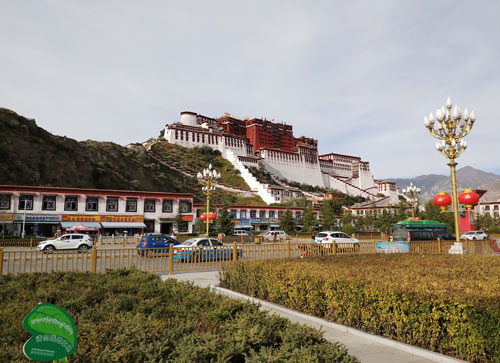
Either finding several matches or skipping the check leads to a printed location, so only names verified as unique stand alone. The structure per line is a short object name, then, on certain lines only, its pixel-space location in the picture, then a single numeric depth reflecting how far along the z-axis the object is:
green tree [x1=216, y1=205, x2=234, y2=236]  41.47
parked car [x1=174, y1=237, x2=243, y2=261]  14.69
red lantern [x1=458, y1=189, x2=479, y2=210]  17.64
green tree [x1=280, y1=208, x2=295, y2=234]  53.69
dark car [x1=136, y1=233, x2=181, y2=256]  22.30
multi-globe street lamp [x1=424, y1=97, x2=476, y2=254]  14.53
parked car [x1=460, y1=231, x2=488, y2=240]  36.47
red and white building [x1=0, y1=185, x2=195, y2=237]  35.44
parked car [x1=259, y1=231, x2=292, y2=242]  38.75
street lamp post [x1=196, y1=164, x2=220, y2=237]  26.25
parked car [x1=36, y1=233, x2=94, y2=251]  23.42
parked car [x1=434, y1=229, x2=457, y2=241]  29.36
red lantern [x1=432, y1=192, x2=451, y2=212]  17.29
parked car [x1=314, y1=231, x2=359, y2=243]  26.16
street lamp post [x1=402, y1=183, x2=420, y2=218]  35.91
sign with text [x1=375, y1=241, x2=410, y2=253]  16.70
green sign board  2.43
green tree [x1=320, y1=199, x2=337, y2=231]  53.17
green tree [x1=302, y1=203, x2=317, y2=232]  53.75
